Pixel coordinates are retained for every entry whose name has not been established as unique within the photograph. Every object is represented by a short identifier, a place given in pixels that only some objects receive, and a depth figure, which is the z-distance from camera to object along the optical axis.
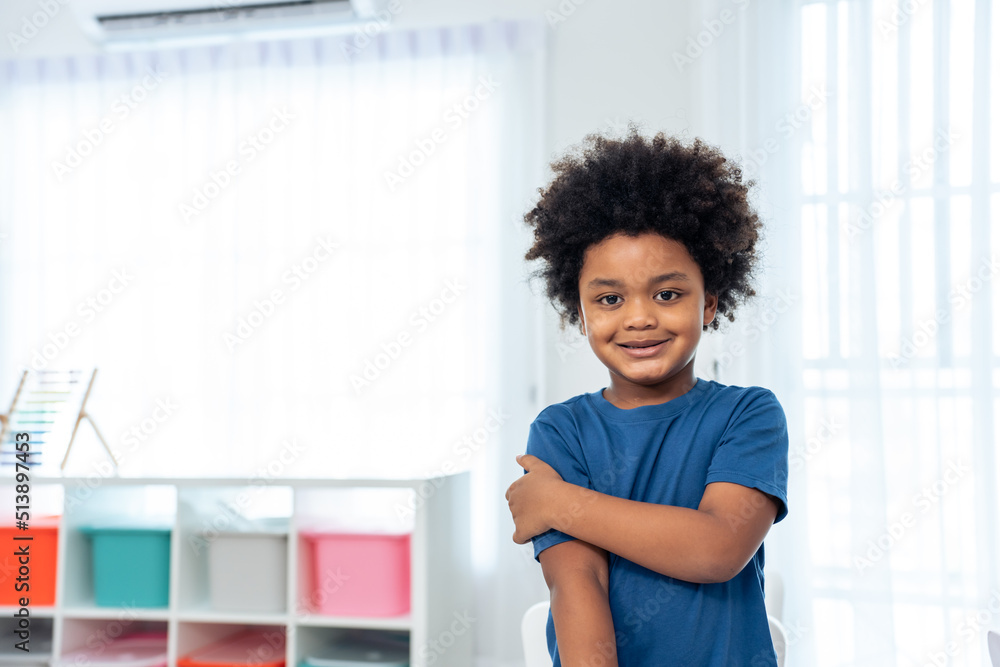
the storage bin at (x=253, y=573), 2.16
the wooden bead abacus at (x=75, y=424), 2.31
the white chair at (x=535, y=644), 1.36
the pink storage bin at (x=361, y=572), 2.12
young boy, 0.78
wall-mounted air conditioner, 2.58
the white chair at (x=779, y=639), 1.20
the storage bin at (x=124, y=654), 2.17
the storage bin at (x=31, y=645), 2.27
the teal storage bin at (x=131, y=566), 2.19
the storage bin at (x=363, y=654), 2.10
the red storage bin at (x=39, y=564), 2.25
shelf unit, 2.08
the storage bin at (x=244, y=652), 2.13
